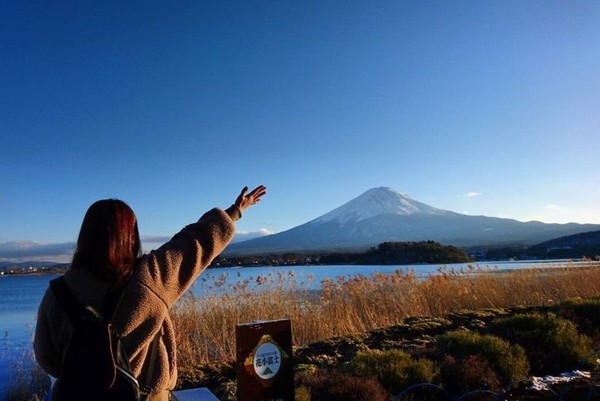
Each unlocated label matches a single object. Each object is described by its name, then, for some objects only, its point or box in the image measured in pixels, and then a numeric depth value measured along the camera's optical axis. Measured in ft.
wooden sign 10.22
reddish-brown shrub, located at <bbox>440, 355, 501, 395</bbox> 14.82
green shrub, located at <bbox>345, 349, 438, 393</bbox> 14.79
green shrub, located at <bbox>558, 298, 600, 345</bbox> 22.15
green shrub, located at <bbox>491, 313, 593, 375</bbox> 17.78
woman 6.93
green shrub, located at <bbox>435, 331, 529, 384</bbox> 16.12
